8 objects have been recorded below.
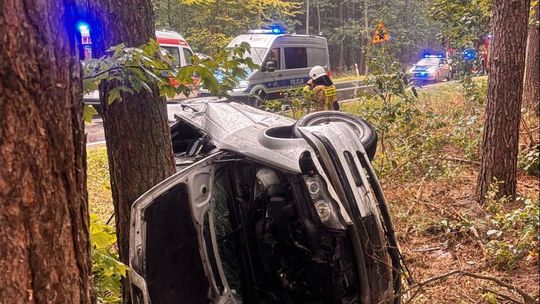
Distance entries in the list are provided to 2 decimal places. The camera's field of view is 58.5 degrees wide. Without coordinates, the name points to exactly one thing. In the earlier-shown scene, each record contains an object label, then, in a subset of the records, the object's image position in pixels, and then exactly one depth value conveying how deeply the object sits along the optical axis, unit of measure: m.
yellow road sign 7.77
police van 13.42
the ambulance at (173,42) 12.68
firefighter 8.27
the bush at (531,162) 5.97
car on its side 2.52
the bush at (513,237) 3.77
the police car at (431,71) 23.99
